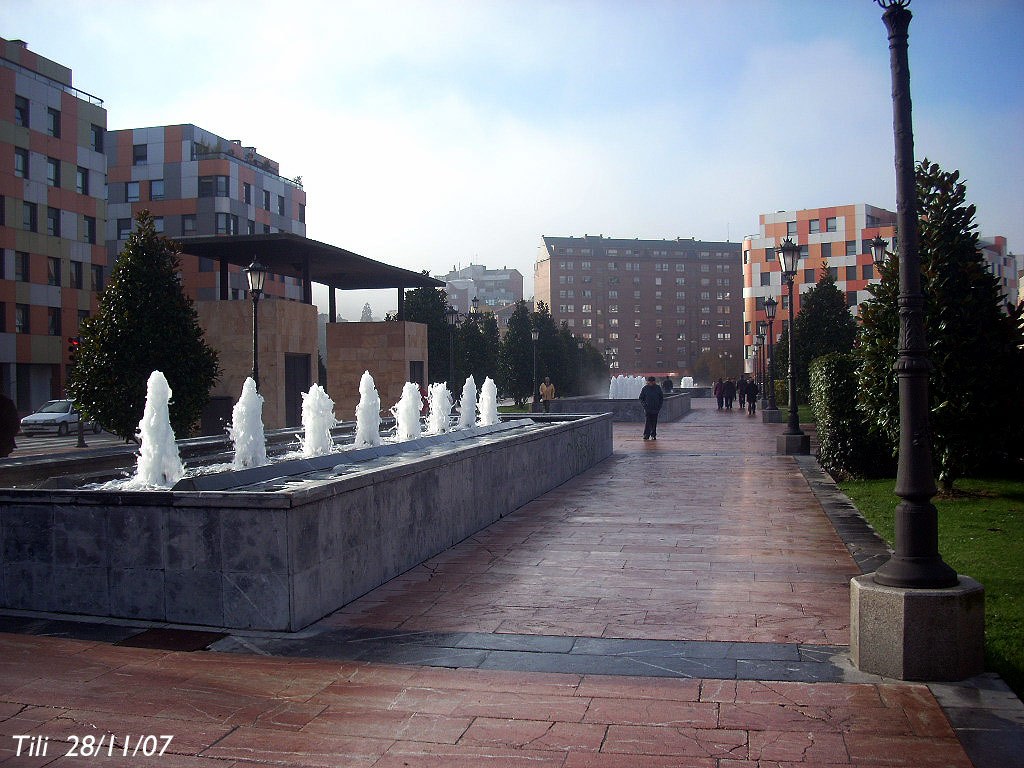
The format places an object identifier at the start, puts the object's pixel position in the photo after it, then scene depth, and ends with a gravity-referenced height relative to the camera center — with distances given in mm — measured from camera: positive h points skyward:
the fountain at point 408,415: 17323 -753
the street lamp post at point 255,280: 18156 +2004
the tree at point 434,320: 50188 +3188
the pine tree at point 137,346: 19031 +676
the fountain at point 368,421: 14367 -728
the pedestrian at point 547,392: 39875 -702
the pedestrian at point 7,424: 10680 -562
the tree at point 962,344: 12164 +438
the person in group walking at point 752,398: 41562 -1028
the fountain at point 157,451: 8772 -737
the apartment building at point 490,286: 190750 +19763
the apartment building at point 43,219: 43669 +8310
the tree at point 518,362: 55438 +904
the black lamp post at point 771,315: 35656 +2560
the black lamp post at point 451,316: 39750 +2725
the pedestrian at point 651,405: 24859 -805
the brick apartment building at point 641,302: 144250 +12141
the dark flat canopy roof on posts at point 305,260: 24531 +3648
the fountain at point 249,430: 10797 -653
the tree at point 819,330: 43188 +2244
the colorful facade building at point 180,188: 63656 +13635
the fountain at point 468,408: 20831 -746
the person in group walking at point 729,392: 48656 -878
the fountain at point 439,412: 18219 -782
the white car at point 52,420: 35406 -1702
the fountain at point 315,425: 12617 -683
